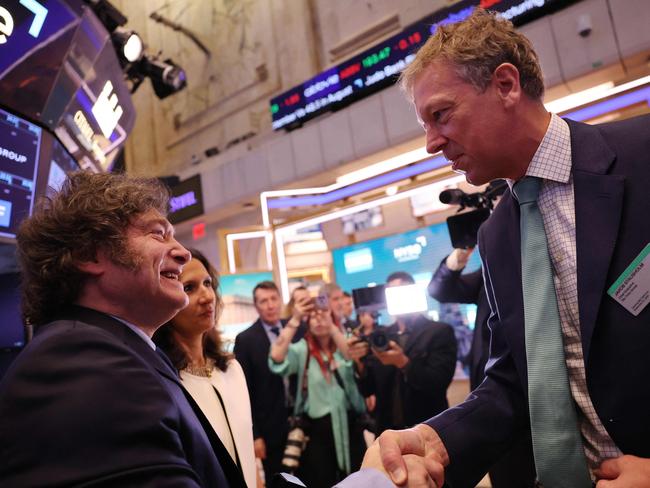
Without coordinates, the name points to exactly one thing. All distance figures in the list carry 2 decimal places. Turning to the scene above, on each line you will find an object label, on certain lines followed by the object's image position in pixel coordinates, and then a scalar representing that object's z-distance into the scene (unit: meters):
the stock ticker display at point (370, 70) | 5.53
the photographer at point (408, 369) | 3.28
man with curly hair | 0.81
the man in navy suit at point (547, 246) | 1.07
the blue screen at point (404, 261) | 4.43
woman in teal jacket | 3.21
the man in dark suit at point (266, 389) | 3.42
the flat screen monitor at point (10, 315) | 2.43
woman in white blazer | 1.92
